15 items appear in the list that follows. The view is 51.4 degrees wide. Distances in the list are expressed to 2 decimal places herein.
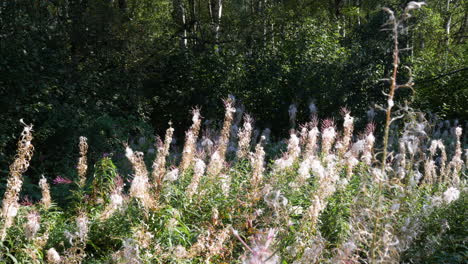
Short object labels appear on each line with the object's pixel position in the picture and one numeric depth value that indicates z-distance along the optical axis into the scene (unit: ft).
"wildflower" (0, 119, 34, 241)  10.97
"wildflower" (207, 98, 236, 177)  14.84
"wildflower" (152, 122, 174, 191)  13.10
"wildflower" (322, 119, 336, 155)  16.66
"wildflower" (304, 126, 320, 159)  16.47
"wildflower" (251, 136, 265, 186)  13.30
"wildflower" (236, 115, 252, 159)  16.46
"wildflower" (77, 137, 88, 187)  14.79
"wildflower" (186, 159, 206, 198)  13.44
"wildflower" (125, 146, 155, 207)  11.73
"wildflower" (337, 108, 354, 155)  16.81
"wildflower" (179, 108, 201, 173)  14.94
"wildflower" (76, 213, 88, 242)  10.57
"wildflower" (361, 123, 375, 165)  16.30
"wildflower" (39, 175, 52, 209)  13.90
